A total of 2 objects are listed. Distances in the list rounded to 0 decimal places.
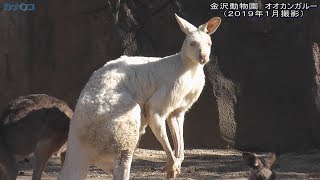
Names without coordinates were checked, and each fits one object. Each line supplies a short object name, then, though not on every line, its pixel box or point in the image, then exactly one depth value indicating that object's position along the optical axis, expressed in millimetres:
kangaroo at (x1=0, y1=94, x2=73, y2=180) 16203
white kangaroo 13891
